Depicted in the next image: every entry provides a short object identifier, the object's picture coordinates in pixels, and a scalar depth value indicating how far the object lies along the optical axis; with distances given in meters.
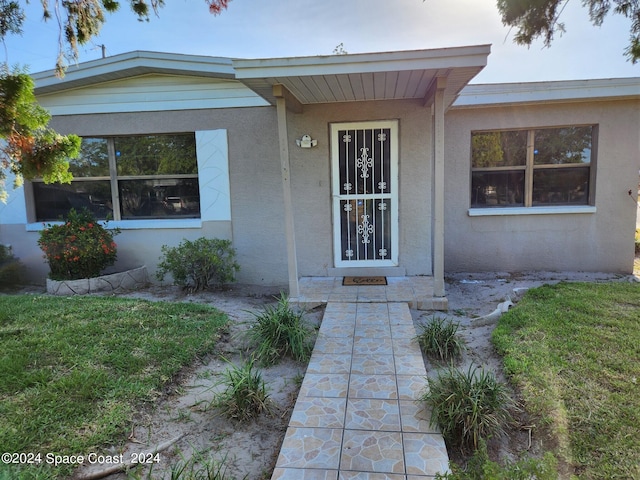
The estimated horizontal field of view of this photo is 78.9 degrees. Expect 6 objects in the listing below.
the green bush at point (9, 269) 6.81
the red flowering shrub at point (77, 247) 6.13
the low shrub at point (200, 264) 6.08
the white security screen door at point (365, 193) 6.07
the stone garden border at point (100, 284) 6.20
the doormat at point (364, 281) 5.86
